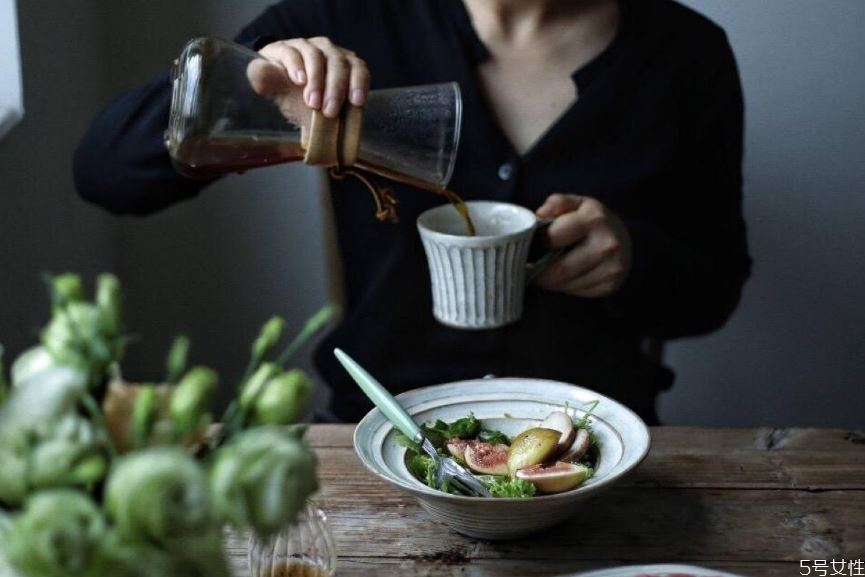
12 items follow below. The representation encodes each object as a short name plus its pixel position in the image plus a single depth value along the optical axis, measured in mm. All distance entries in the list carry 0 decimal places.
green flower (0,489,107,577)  395
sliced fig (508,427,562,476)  753
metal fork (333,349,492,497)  734
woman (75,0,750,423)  1287
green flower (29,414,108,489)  418
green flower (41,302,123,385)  447
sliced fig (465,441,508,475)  766
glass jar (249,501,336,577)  687
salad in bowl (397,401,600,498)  731
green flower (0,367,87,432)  421
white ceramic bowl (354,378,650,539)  695
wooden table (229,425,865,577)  726
